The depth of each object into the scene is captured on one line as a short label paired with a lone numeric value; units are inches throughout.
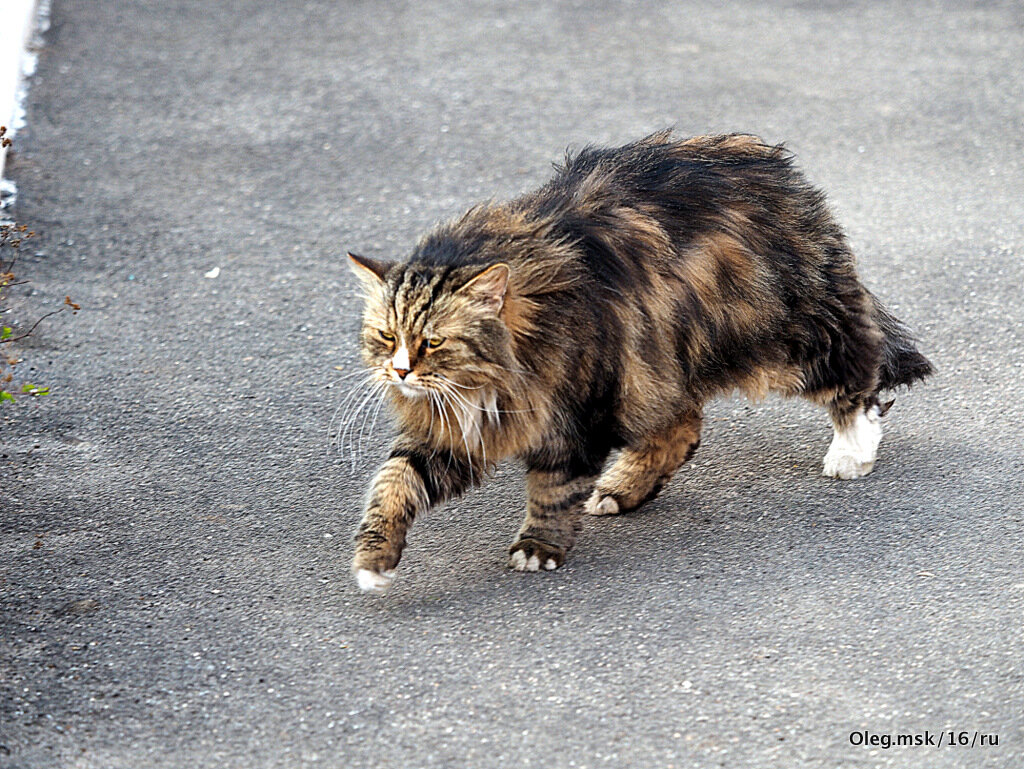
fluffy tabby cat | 286.2
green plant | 295.2
